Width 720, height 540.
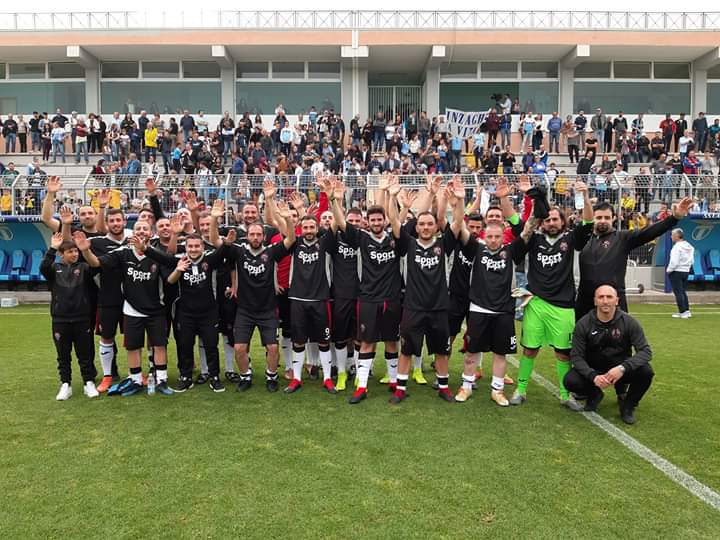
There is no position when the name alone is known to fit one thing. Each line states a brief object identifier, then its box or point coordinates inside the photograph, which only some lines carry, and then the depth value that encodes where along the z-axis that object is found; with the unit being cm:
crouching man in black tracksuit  555
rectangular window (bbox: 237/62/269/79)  2678
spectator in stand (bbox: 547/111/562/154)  2367
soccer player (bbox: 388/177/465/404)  620
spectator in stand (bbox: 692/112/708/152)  2325
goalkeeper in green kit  602
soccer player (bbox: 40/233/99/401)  634
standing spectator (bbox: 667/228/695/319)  1209
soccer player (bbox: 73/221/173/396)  647
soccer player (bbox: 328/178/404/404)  638
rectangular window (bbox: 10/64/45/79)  2678
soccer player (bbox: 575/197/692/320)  602
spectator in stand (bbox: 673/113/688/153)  2337
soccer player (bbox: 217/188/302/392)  661
